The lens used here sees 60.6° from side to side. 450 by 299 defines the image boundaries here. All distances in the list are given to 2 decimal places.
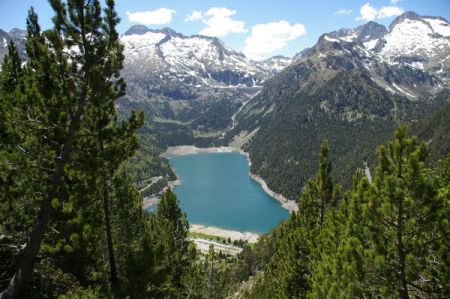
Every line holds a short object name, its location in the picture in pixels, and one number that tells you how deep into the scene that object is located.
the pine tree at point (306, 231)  29.69
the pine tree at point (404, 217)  14.17
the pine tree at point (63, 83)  17.00
